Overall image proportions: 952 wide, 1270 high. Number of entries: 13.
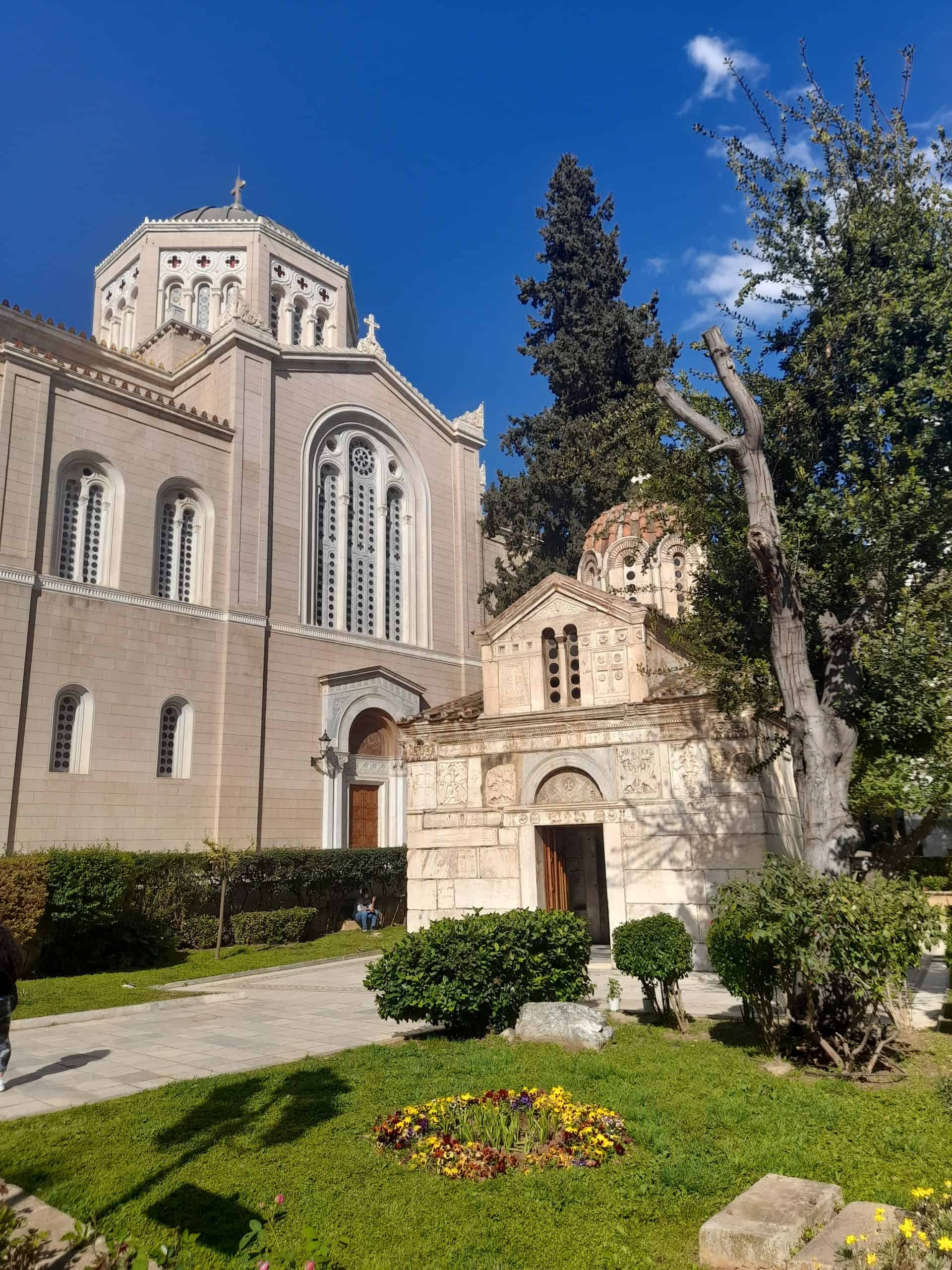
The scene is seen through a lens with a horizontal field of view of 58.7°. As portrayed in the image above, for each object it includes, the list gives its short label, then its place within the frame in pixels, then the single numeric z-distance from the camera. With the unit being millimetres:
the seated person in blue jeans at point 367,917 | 23562
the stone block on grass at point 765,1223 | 3885
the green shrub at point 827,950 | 7152
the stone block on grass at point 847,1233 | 3639
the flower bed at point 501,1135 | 5312
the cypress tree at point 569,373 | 29031
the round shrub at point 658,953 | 9117
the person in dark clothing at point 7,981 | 7469
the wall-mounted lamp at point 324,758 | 25547
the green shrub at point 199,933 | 19562
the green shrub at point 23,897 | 14445
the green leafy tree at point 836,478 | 9156
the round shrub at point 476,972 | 8703
